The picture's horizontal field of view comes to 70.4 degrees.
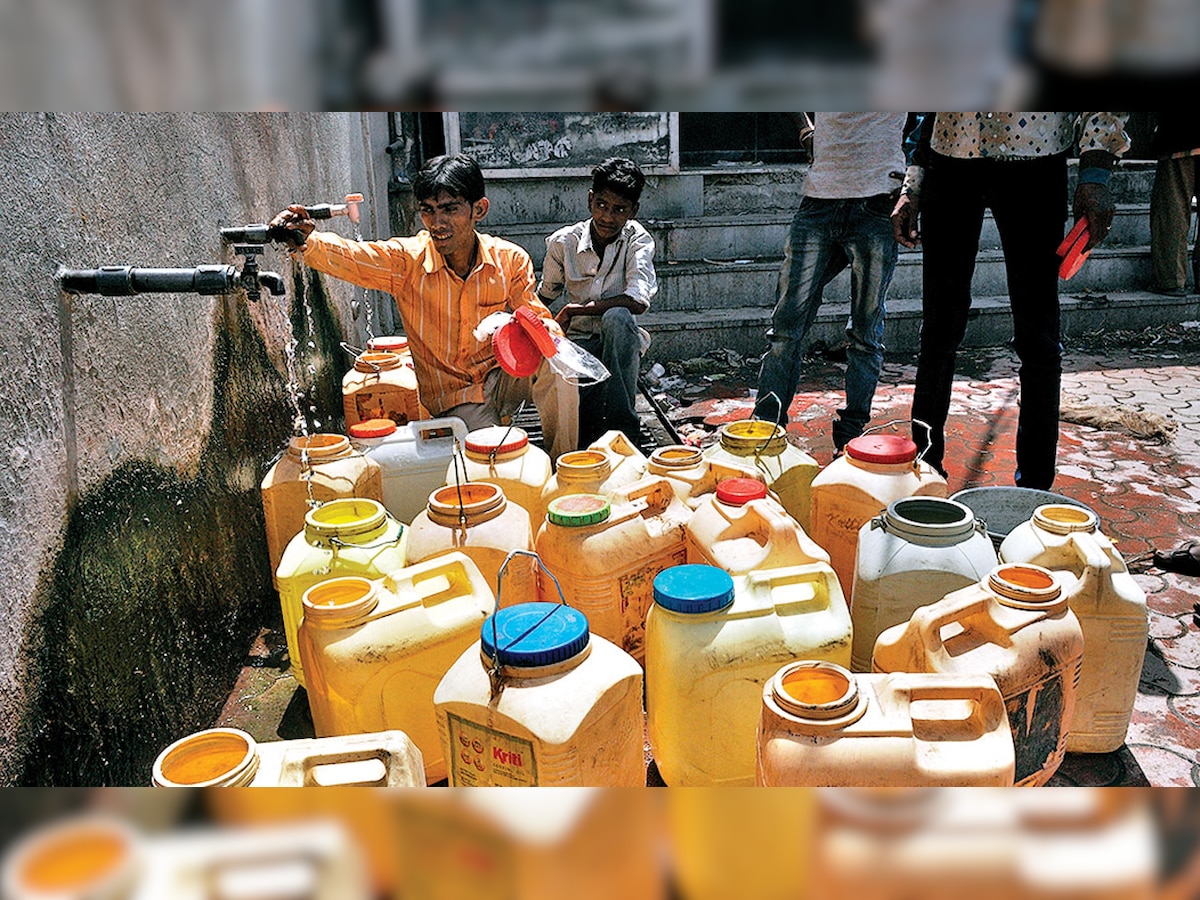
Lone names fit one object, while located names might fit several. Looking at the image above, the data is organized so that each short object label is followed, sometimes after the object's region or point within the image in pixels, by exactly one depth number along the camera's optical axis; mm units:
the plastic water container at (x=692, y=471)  2529
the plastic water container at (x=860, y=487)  2393
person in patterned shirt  2750
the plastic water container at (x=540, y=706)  1495
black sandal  2840
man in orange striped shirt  3221
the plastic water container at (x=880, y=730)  1383
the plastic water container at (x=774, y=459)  2670
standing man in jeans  3447
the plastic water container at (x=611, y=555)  2174
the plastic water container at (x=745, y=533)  2055
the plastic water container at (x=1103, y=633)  1949
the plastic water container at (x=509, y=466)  2633
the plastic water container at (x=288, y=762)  1347
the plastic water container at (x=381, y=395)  3527
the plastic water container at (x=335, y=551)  2115
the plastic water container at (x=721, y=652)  1759
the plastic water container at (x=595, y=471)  2521
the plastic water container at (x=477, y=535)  2174
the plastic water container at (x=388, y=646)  1790
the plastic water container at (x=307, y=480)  2564
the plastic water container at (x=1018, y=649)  1672
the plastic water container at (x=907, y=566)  2002
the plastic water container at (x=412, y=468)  2764
